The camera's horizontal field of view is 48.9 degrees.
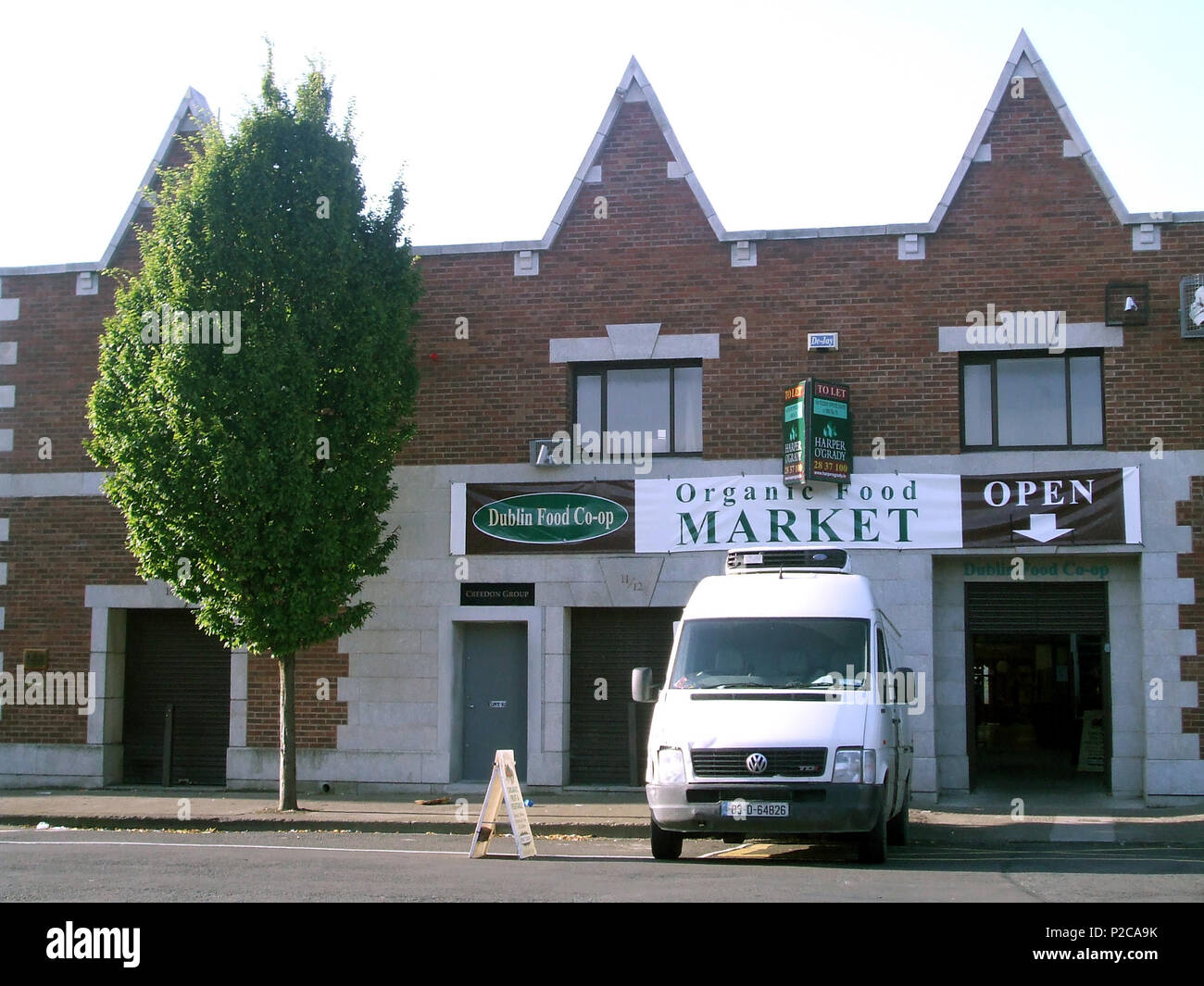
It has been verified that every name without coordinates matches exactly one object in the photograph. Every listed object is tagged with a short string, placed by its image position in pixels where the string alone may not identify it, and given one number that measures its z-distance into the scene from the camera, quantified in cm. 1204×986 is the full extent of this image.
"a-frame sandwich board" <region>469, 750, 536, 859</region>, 1183
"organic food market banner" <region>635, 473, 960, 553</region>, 1625
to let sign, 1605
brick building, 1608
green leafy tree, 1461
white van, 1059
